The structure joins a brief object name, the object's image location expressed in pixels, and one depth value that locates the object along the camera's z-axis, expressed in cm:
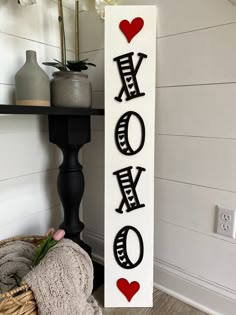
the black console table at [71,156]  106
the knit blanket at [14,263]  95
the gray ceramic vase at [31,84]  98
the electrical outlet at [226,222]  95
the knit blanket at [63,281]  82
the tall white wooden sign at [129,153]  98
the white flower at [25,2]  97
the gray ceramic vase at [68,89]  104
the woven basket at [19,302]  75
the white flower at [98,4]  100
